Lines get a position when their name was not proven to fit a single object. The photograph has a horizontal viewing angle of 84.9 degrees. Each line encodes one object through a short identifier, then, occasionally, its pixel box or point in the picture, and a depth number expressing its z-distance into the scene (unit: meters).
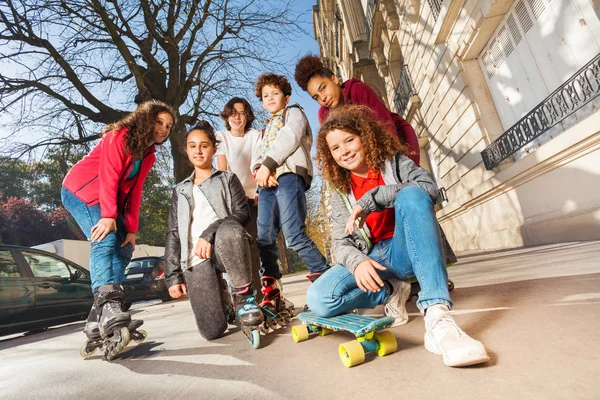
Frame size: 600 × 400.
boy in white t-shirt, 3.41
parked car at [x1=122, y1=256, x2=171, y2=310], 9.73
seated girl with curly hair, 1.53
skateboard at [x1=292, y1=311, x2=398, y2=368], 1.41
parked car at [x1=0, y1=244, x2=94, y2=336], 5.67
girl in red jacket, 2.43
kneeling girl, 2.39
